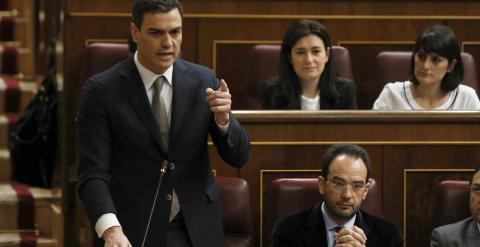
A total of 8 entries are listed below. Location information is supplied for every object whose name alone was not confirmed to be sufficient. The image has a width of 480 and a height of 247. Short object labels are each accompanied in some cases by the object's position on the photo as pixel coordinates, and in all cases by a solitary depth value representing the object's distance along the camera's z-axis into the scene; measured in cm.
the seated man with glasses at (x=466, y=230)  1436
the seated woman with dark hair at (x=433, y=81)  1545
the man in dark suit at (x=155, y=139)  1373
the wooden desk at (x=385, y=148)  1475
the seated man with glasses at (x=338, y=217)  1425
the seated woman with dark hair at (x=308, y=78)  1542
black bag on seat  1560
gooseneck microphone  1374
